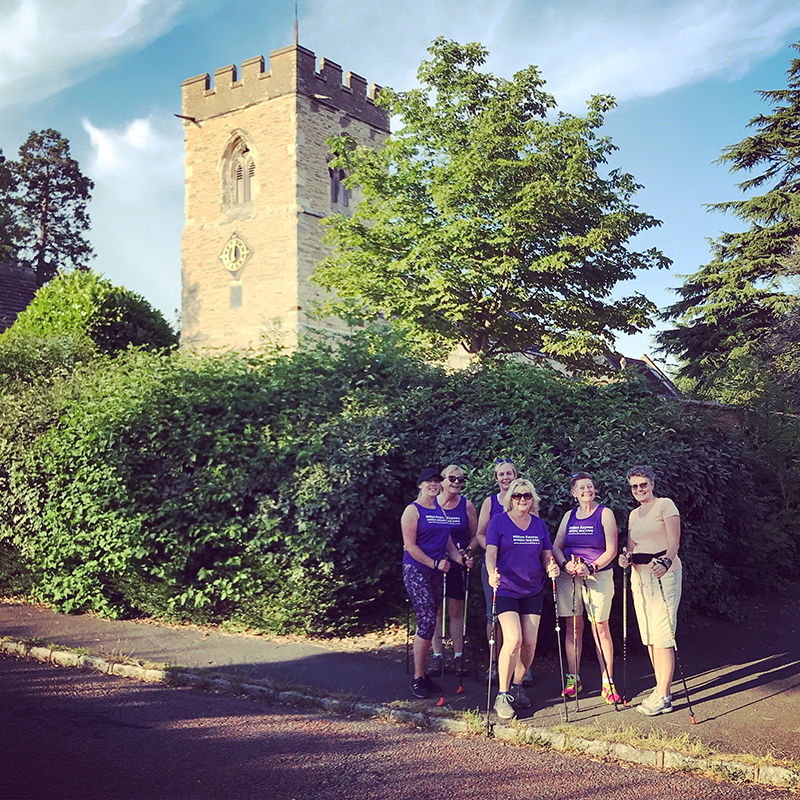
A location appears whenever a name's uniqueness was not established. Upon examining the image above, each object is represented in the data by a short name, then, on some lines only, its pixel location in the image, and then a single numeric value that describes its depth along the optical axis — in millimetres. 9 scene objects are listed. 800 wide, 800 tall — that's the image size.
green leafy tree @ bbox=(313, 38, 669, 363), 21875
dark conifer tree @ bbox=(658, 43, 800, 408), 29531
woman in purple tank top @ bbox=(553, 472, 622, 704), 6590
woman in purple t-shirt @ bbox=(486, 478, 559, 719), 6359
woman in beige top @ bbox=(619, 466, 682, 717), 6340
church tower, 34812
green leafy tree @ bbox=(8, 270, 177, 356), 16219
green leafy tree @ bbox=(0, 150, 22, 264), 43031
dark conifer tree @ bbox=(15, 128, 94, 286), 46125
